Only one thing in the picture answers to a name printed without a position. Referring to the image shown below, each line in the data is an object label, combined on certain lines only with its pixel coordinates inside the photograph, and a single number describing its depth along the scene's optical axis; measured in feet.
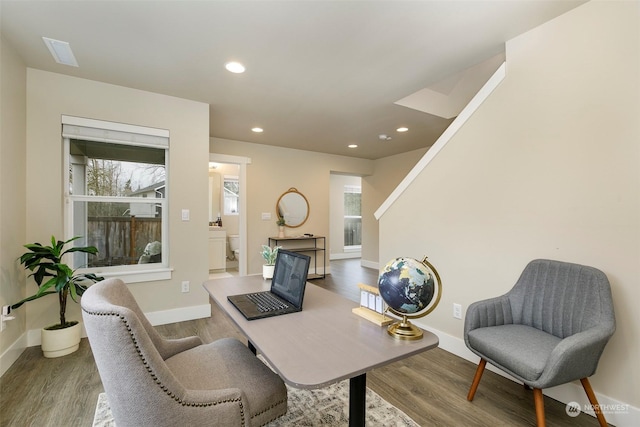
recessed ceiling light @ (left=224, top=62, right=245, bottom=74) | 7.88
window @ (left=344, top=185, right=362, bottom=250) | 27.84
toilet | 19.76
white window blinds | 8.81
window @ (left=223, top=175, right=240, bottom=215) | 20.25
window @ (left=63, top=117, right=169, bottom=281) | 9.15
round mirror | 17.48
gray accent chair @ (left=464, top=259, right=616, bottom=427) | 4.62
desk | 2.89
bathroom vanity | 17.92
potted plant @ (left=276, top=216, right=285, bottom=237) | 17.07
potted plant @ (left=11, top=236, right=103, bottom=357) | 7.46
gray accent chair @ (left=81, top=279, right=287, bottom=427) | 2.62
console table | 17.42
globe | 3.74
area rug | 5.32
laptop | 4.41
